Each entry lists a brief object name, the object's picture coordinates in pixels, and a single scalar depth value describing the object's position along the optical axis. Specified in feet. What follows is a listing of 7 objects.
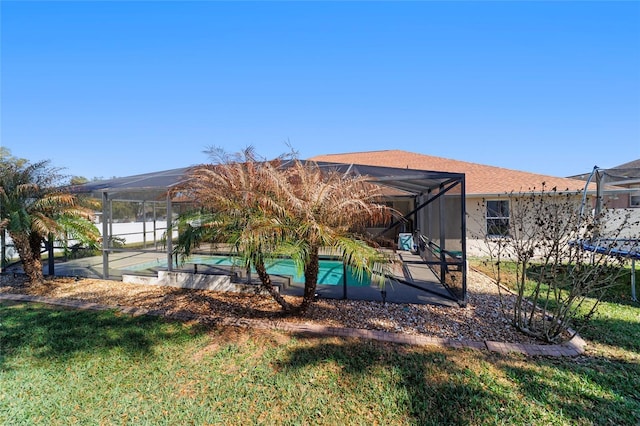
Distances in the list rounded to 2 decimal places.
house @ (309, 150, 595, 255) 43.27
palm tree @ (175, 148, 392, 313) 13.46
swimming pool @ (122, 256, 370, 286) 26.13
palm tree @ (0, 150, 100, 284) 23.57
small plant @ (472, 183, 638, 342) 13.69
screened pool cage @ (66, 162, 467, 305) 20.35
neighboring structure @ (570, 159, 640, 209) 26.61
